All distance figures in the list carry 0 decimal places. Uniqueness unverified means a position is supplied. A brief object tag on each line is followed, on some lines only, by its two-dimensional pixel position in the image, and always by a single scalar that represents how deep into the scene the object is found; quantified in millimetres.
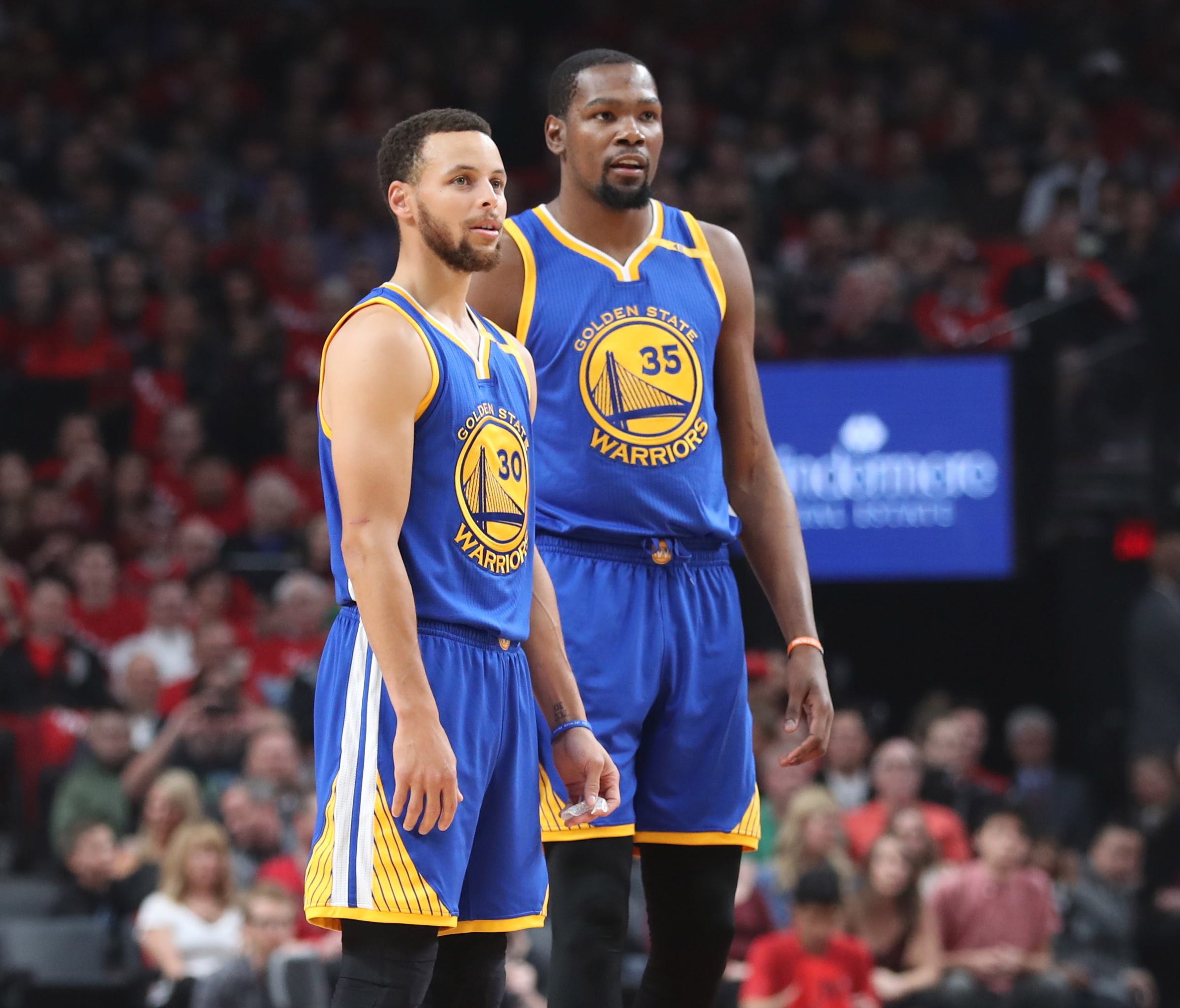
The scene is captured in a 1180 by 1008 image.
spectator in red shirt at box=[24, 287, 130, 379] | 22766
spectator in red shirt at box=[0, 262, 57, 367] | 22984
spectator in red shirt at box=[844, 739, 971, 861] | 18312
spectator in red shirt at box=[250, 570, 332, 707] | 19250
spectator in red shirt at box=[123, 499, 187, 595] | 20734
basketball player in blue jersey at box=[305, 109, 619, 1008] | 6840
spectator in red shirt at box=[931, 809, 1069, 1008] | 16781
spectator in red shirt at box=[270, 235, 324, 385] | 23687
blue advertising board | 19500
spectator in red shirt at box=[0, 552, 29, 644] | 18875
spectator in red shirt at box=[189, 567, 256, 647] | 19437
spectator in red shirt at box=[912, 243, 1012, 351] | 23172
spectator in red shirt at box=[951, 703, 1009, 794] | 19984
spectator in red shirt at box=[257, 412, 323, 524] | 21891
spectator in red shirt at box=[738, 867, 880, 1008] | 15547
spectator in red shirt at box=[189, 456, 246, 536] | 21672
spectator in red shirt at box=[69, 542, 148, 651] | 19672
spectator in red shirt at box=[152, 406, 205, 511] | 21797
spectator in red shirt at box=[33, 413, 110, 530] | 21109
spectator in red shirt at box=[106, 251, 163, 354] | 23406
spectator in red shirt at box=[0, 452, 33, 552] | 20469
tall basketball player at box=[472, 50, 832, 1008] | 8133
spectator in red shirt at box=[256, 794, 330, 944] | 16047
